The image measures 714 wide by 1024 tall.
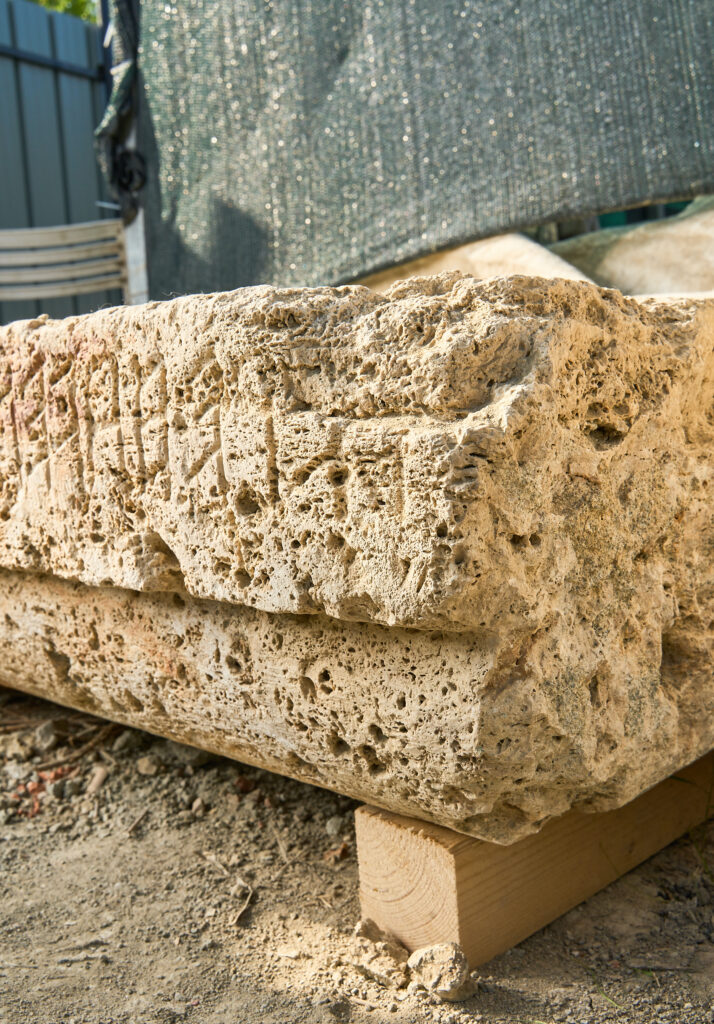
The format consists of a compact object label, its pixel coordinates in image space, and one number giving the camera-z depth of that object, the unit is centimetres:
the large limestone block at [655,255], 238
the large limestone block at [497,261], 250
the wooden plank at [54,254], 385
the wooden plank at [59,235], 383
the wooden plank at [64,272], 387
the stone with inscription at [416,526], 128
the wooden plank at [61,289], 389
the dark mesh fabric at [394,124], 244
